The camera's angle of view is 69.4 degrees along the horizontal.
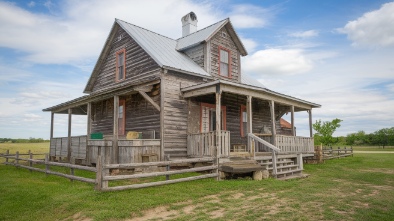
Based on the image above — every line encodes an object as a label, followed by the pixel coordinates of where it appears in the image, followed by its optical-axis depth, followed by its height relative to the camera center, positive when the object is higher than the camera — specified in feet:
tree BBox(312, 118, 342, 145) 98.81 +3.96
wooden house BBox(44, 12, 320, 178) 43.29 +7.48
